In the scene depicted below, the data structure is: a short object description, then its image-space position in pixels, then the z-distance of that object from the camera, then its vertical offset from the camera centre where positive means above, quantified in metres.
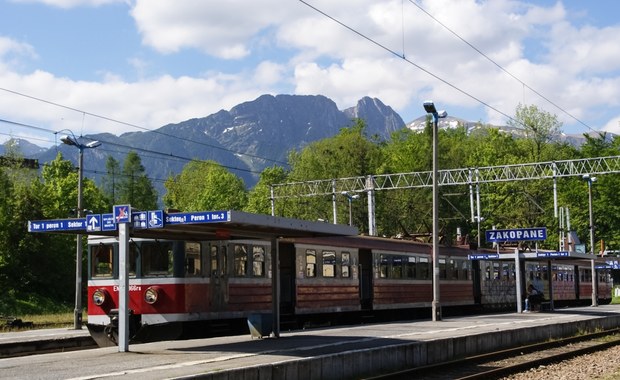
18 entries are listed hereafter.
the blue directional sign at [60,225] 17.70 +1.09
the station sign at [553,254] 33.09 +0.72
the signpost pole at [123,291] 16.80 -0.29
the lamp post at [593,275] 46.53 -0.16
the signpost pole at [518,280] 34.09 -0.32
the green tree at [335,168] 80.50 +10.29
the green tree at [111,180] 119.62 +15.30
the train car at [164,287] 20.42 -0.26
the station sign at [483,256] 36.22 +0.72
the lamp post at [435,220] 29.10 +1.87
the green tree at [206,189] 98.44 +11.39
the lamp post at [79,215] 32.56 +2.48
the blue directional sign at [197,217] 16.16 +1.13
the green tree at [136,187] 112.50 +12.19
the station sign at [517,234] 34.03 +1.53
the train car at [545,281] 40.47 -0.49
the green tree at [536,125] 82.50 +14.33
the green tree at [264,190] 94.12 +9.75
